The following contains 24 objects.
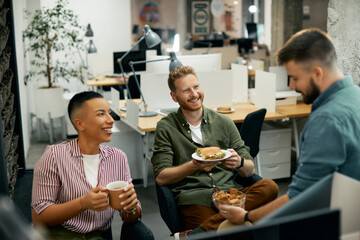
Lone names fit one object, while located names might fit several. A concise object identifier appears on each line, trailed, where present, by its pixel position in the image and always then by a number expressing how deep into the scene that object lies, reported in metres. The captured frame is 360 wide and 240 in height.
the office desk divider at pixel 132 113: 4.12
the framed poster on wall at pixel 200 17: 12.16
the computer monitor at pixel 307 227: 1.02
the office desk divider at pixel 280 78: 5.04
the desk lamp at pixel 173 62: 4.17
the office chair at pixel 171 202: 2.52
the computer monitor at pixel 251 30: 9.04
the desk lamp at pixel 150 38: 4.67
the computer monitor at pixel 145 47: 7.76
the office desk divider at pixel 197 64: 4.96
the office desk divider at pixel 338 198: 1.23
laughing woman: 2.09
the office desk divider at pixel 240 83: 4.90
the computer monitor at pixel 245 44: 8.47
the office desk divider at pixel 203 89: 4.52
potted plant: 6.03
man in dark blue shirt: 1.52
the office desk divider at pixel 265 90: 4.42
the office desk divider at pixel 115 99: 4.78
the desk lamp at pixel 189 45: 8.08
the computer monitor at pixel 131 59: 6.80
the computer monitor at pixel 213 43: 8.37
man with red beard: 2.54
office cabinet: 4.52
